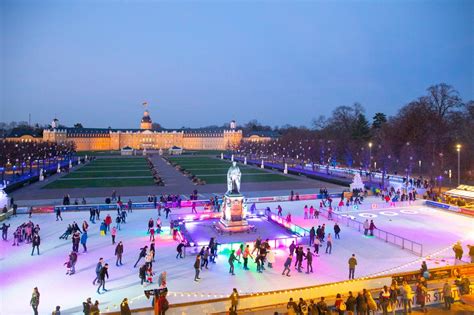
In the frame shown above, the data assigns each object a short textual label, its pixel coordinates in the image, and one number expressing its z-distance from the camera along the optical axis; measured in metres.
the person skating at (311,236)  21.84
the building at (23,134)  163.50
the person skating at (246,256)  18.39
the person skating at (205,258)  18.19
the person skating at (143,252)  18.06
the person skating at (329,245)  20.63
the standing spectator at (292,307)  11.58
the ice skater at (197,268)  16.59
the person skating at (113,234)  21.85
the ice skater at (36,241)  20.00
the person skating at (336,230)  23.42
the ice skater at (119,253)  18.31
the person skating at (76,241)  19.48
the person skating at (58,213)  28.58
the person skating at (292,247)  18.72
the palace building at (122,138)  179.74
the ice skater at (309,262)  17.64
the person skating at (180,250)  19.55
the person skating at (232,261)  17.42
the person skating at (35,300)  13.29
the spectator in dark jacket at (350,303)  12.26
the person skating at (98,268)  15.44
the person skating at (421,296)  13.38
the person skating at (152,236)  21.89
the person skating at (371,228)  24.34
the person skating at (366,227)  24.62
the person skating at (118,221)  25.66
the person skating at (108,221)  24.55
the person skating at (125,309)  11.50
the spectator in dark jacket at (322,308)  11.80
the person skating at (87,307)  12.08
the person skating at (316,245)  20.30
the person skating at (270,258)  18.73
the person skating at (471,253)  18.53
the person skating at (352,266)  16.88
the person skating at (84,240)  20.42
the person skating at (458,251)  18.65
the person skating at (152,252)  17.68
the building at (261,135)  186.50
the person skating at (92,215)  27.86
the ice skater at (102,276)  15.26
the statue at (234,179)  25.06
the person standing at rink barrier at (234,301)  12.33
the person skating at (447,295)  13.47
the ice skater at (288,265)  17.28
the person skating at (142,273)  16.05
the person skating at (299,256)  18.11
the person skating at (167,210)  29.51
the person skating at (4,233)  23.00
